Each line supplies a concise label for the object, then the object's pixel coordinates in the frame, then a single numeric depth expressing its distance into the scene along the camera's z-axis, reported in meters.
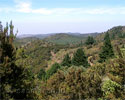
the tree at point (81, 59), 35.98
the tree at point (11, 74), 6.94
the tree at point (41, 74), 39.35
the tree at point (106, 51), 34.09
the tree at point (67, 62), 39.88
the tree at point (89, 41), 69.78
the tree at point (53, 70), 34.32
